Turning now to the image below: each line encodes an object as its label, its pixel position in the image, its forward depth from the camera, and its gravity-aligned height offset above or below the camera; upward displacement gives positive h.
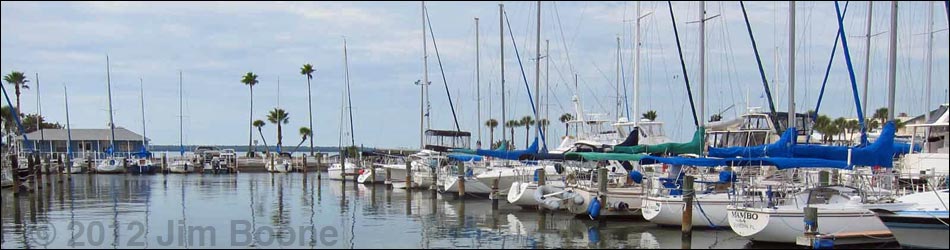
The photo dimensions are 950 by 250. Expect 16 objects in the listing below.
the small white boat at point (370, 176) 59.41 -3.00
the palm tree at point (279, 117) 111.44 +1.40
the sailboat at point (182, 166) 82.56 -3.19
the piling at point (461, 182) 43.10 -2.46
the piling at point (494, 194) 38.47 -2.74
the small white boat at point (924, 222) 23.33 -2.40
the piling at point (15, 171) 44.88 -1.96
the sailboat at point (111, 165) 79.81 -2.98
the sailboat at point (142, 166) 81.00 -3.10
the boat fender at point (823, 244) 22.89 -2.84
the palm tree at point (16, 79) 94.88 +5.12
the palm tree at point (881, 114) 74.39 +0.91
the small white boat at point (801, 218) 23.28 -2.27
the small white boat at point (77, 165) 80.38 -2.99
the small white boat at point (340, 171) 65.56 -2.97
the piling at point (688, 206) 26.02 -2.18
